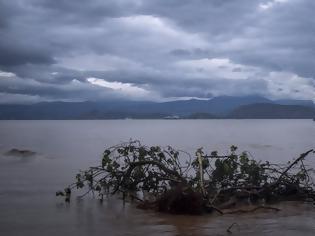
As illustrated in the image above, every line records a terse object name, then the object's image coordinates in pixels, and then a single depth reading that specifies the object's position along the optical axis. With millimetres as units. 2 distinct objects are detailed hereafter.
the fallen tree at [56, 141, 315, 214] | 10836
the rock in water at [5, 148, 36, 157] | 27797
